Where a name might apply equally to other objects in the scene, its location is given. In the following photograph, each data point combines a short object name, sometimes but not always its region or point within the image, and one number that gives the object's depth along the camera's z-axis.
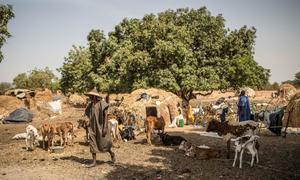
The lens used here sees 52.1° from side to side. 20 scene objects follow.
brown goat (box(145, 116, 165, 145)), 13.92
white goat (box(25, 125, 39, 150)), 12.96
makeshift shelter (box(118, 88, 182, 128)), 20.58
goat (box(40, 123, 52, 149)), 12.94
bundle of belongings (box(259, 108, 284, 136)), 15.85
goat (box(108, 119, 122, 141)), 14.22
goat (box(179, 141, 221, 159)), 10.66
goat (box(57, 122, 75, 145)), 13.10
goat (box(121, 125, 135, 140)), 15.38
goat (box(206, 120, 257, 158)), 9.67
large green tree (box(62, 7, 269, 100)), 27.64
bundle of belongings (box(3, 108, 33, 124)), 25.89
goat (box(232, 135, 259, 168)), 9.34
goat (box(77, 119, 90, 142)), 14.04
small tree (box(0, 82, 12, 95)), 123.00
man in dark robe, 9.66
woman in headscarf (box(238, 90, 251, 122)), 13.08
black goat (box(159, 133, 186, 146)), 13.17
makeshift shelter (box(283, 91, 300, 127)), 15.37
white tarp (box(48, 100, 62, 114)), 30.77
